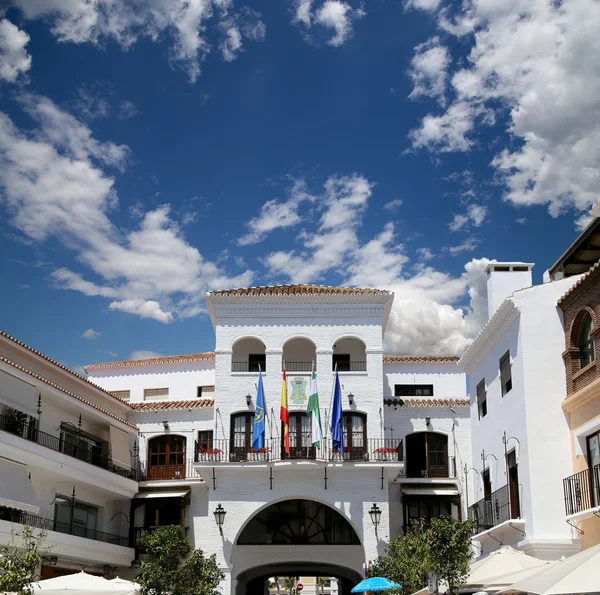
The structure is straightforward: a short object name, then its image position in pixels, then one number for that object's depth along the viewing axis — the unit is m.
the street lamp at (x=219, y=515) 30.84
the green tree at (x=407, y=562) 21.98
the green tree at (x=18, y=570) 15.73
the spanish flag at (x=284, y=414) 31.17
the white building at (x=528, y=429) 21.16
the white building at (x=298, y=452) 31.33
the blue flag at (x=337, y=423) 30.80
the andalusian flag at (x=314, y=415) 30.67
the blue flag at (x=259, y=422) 30.94
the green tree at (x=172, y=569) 24.27
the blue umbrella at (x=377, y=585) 24.69
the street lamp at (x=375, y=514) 30.83
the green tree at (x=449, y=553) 19.92
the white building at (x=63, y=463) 26.80
